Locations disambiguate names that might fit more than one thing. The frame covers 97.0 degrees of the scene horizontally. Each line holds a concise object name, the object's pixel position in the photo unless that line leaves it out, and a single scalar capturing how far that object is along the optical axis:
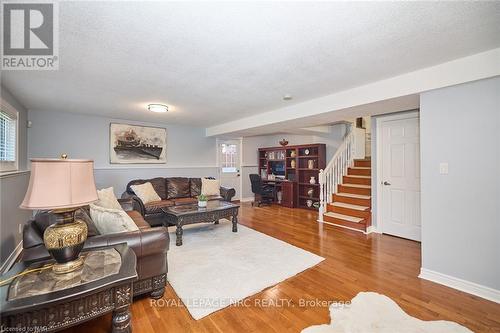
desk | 6.50
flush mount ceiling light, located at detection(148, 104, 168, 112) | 3.85
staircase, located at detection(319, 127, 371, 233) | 4.40
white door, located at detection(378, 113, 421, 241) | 3.65
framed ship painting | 5.20
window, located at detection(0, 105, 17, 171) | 3.05
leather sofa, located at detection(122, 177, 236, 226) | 4.21
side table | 1.16
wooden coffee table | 3.47
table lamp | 1.33
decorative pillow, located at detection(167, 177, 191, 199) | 5.21
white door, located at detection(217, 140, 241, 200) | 7.12
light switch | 2.39
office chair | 6.64
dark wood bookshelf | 6.29
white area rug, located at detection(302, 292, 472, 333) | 1.70
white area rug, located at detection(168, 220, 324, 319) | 2.14
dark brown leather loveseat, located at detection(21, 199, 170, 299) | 1.86
